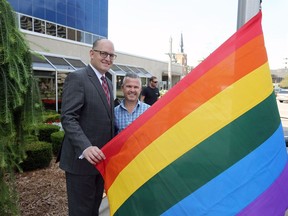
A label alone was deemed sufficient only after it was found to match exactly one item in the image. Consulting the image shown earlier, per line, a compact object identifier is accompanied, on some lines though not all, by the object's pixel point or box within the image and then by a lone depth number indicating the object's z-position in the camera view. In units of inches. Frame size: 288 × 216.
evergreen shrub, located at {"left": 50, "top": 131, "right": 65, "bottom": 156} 178.8
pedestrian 230.5
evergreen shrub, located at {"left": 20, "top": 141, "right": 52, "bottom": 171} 147.7
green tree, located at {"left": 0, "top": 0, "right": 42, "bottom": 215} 54.2
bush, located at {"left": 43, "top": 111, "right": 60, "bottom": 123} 307.6
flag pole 60.2
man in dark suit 60.9
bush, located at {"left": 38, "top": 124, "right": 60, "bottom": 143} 194.9
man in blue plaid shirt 72.0
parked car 892.8
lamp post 909.5
